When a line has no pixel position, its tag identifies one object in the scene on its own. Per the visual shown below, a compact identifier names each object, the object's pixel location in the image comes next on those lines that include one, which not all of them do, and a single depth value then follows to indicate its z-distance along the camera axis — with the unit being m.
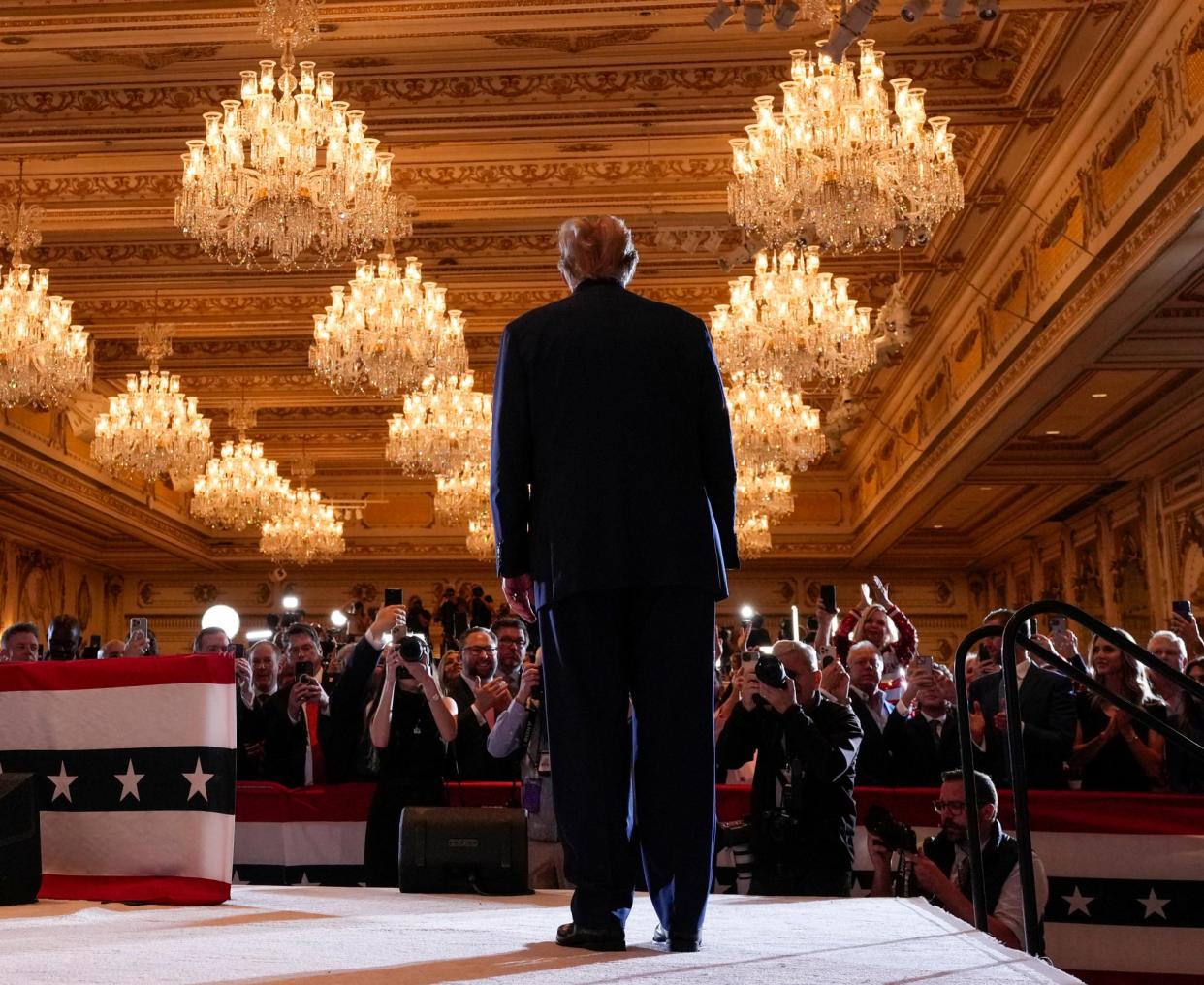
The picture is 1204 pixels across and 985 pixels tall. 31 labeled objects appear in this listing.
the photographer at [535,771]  4.58
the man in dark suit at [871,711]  5.83
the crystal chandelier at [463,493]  15.46
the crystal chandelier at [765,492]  14.94
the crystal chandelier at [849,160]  7.02
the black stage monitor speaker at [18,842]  3.28
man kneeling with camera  4.51
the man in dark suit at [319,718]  4.98
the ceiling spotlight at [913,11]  5.80
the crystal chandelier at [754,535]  16.64
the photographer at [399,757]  4.90
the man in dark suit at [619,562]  2.65
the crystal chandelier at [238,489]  15.27
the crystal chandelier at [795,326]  9.30
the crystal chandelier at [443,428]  12.55
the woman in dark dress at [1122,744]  5.80
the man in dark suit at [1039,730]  5.80
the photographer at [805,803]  4.22
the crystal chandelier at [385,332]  9.42
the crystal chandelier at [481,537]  16.61
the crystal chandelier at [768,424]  11.92
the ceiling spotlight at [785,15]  5.94
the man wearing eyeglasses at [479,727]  5.27
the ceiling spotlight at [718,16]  6.11
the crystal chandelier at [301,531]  17.31
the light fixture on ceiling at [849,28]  5.88
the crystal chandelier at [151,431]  12.27
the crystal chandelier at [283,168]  7.12
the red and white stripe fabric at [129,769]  3.46
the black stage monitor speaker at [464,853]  3.77
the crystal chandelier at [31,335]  9.50
